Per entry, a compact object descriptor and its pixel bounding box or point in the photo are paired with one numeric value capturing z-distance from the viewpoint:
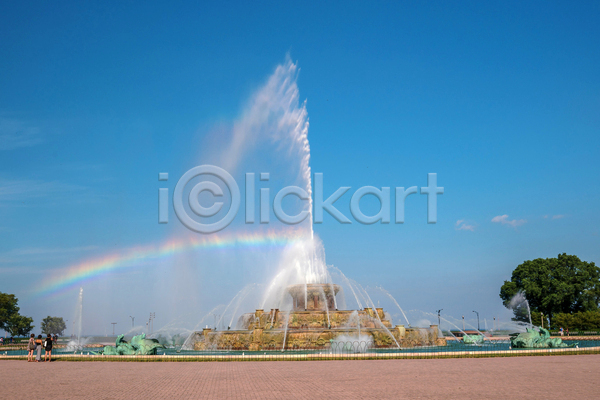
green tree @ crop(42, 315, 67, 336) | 135.12
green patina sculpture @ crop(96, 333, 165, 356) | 29.19
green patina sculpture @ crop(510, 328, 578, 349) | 31.42
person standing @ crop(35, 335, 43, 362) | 26.92
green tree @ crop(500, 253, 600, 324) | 75.25
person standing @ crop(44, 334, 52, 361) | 27.23
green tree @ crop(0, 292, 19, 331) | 89.62
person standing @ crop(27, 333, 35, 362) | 27.34
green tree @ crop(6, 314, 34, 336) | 91.51
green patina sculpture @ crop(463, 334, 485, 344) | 41.88
